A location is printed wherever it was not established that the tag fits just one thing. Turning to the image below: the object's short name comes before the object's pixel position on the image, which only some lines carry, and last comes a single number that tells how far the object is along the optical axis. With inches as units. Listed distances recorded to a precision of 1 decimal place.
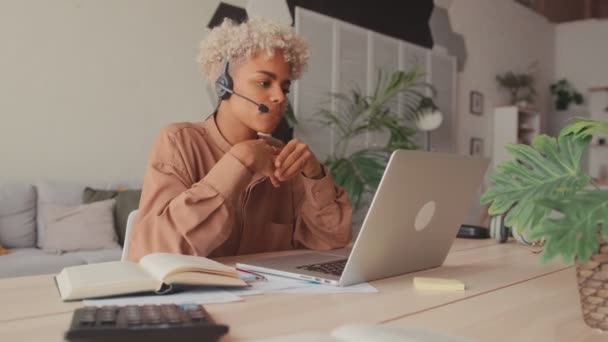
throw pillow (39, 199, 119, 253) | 128.2
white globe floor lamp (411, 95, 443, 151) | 216.7
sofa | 126.5
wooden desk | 32.3
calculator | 27.0
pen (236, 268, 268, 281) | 46.8
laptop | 42.1
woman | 59.5
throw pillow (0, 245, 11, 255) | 121.2
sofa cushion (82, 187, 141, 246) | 135.9
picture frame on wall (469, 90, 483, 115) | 271.0
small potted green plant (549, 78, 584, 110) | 330.3
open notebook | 37.6
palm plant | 166.2
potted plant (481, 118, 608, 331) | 26.9
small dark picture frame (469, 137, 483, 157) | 272.1
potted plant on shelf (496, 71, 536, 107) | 290.2
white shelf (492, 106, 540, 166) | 283.3
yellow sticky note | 44.4
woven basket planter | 31.2
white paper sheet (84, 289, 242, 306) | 37.0
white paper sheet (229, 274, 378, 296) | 42.0
